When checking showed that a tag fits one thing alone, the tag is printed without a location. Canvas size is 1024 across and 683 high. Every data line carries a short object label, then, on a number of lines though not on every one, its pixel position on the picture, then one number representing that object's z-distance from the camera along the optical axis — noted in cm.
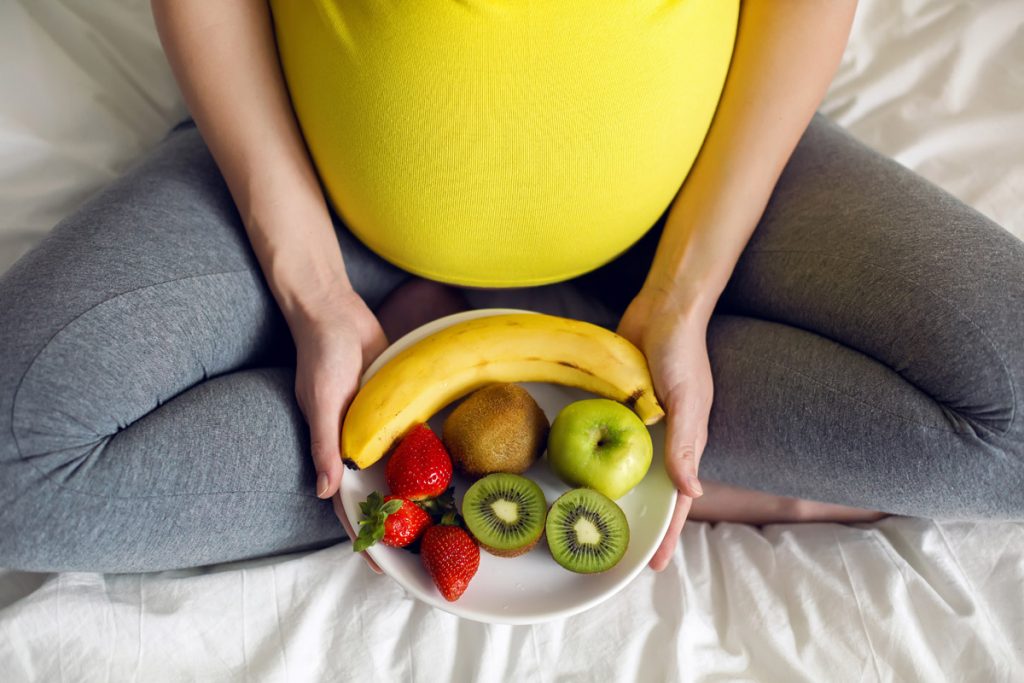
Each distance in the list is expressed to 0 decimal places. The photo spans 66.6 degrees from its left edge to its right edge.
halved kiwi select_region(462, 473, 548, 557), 78
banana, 84
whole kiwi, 81
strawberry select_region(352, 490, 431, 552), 75
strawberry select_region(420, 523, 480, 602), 74
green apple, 80
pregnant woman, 80
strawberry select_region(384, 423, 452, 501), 78
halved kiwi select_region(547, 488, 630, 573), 78
